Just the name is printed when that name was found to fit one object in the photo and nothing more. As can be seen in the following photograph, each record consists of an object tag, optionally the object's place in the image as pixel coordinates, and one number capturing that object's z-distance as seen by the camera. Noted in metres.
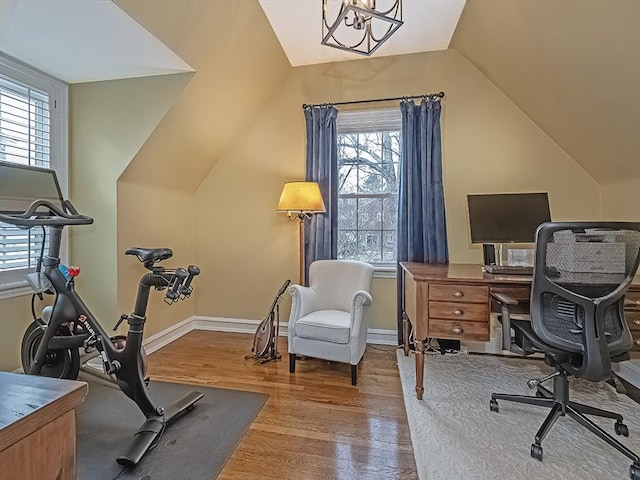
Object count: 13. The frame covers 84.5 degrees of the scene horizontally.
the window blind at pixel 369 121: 3.53
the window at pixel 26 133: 2.45
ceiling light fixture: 1.70
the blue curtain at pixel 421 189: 3.28
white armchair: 2.67
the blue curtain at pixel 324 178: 3.50
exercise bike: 1.96
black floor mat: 1.70
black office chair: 1.75
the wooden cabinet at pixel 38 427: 0.46
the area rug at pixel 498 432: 1.69
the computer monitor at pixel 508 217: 2.80
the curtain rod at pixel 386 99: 3.33
